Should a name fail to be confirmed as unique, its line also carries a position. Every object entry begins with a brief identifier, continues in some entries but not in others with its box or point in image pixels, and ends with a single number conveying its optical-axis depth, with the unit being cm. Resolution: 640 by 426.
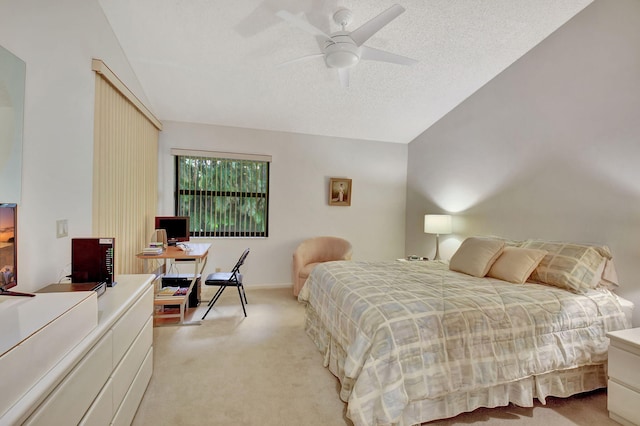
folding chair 327
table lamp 397
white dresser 88
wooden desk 308
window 432
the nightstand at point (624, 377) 174
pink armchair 417
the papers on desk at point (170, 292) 325
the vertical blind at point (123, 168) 251
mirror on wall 133
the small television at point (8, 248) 125
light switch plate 189
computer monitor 376
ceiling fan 200
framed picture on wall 482
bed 162
